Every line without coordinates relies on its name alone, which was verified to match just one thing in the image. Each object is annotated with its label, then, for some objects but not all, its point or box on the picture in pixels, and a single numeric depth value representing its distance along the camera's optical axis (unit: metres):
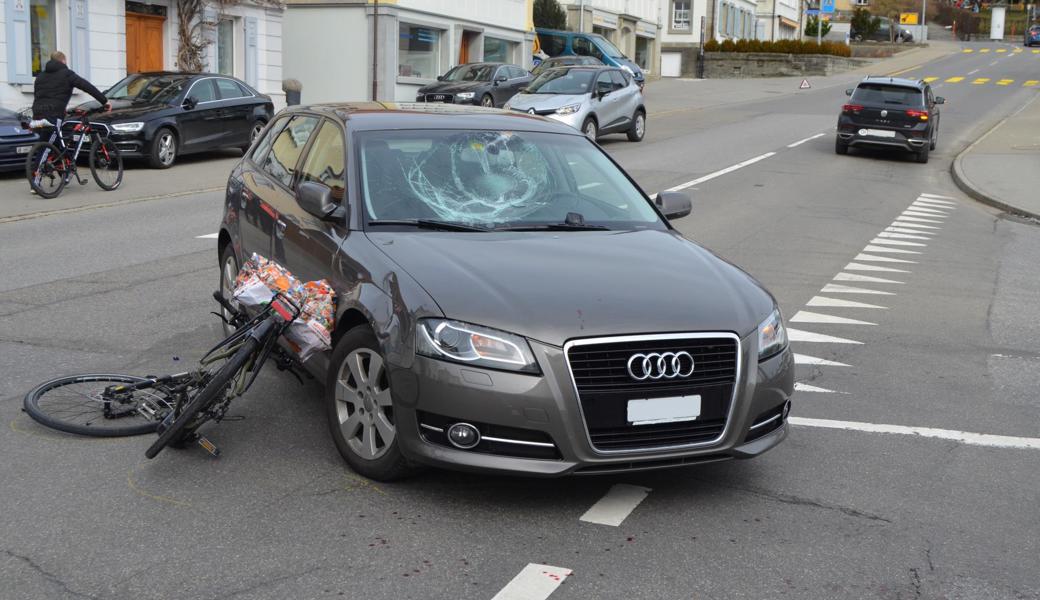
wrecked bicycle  5.21
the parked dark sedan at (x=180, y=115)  19.05
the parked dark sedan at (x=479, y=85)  29.41
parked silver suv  23.89
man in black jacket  17.27
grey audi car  4.62
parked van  47.34
